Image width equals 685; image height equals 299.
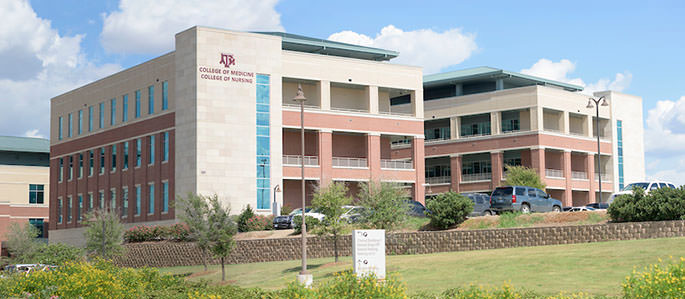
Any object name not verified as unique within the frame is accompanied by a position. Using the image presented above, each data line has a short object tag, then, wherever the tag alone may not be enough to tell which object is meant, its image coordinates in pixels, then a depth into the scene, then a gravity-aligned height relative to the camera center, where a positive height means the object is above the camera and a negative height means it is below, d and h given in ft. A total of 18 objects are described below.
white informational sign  97.19 -5.23
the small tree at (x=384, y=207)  128.88 -0.53
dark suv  150.30 +0.40
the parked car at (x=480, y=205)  155.22 -0.45
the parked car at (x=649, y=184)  171.03 +3.43
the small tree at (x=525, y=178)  250.37 +7.22
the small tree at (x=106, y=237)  174.91 -6.51
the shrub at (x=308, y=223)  132.26 -2.95
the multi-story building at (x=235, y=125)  203.92 +21.33
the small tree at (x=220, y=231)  142.00 -4.41
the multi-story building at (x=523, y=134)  281.74 +23.62
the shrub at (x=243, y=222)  174.09 -3.49
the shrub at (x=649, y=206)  109.81 -0.67
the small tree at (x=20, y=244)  216.54 -9.81
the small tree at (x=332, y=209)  129.49 -0.74
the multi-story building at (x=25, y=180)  323.98 +10.78
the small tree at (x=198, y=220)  143.84 -2.49
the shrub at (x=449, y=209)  135.64 -1.00
